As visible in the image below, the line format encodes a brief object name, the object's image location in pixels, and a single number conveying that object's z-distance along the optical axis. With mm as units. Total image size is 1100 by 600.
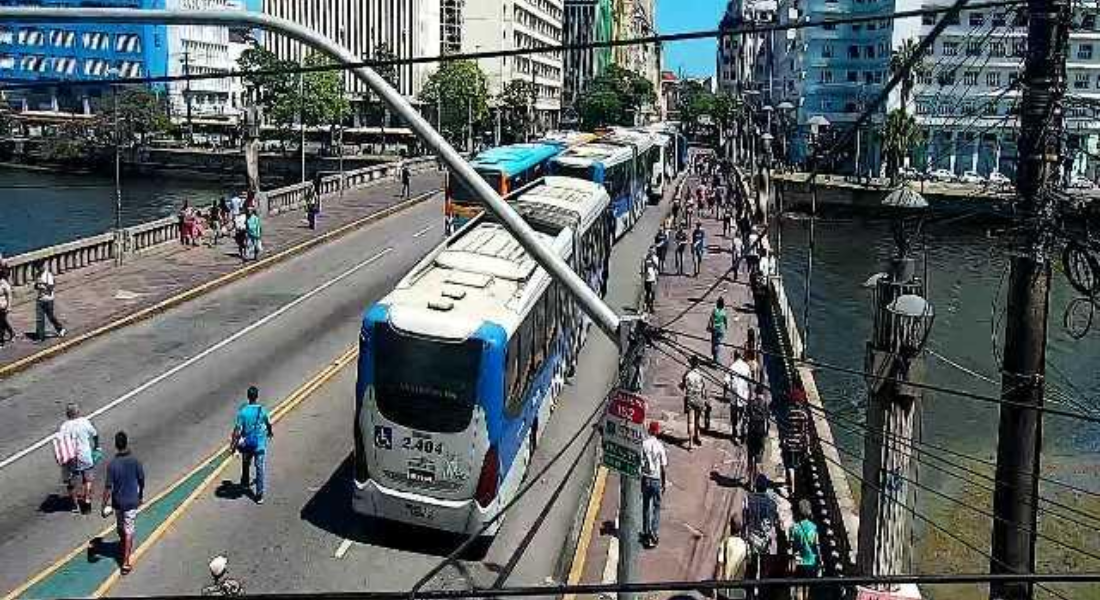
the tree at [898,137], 79125
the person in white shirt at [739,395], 19266
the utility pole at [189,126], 115900
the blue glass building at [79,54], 138000
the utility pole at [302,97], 100294
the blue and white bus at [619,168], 38938
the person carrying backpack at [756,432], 17484
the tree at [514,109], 116688
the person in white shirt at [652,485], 15258
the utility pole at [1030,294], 9344
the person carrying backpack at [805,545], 13039
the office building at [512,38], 129125
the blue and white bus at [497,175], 35500
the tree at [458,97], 104500
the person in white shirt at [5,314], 24516
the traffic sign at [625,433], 8648
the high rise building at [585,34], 172588
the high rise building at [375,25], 133000
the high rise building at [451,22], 133500
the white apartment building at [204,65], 140125
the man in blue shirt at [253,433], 15648
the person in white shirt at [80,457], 15094
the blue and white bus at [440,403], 14211
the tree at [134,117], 107500
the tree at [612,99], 123375
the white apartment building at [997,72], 77188
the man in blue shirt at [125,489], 13641
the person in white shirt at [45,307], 24984
